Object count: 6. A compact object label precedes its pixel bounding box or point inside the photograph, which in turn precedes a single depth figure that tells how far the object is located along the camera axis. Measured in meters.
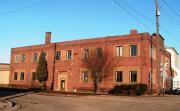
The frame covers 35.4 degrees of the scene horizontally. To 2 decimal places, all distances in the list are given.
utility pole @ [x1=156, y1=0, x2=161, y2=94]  33.98
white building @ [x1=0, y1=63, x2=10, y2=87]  58.94
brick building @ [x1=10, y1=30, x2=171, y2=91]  38.31
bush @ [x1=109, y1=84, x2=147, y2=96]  34.94
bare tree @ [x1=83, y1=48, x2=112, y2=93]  40.31
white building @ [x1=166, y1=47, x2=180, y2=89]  54.53
